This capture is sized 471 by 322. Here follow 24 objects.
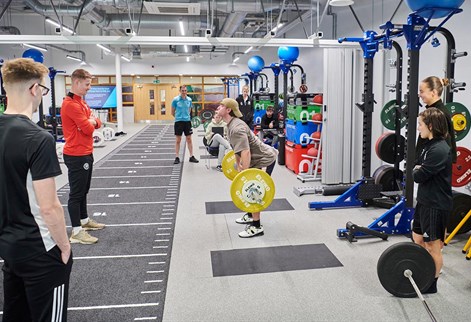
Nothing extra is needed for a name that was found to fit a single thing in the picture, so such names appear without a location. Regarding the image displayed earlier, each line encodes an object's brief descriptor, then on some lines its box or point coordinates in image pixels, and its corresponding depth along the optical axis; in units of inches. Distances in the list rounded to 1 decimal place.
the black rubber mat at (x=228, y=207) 207.3
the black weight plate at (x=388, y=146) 192.2
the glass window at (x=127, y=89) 811.4
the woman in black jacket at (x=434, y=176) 108.3
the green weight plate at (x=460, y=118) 162.2
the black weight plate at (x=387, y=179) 204.5
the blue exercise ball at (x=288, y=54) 324.2
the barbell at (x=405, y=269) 109.0
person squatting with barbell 157.0
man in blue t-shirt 323.6
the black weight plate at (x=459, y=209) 161.9
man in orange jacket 148.9
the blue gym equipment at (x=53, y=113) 382.1
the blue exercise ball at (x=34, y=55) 360.1
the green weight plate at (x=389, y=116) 186.5
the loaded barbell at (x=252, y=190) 155.1
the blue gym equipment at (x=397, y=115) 146.9
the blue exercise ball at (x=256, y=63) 460.1
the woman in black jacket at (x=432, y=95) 134.1
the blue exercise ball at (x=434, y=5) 132.9
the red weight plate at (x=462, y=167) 166.4
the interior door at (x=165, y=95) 809.5
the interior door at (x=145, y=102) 809.5
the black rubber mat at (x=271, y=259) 137.3
